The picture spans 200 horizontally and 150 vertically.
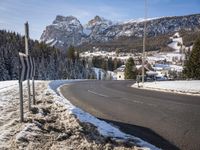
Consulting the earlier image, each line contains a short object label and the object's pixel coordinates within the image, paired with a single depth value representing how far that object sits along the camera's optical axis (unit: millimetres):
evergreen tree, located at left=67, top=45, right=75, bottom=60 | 138738
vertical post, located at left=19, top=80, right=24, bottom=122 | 7989
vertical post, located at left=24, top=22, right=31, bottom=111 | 10195
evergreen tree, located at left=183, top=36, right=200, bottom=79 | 57844
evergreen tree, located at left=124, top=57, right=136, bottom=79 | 89944
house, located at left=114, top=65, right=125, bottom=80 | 129975
